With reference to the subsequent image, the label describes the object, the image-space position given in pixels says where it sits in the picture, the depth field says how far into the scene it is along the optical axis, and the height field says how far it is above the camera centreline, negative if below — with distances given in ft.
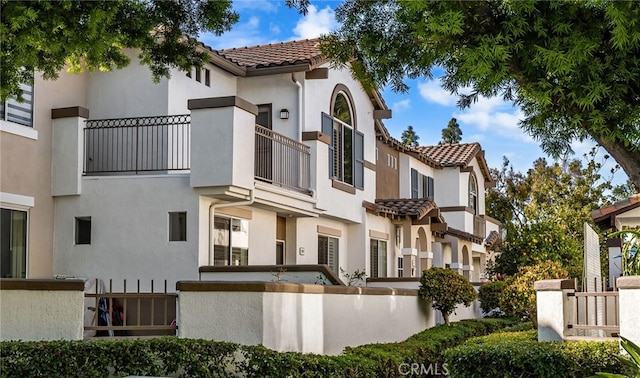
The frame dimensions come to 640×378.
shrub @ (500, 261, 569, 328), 80.28 -2.27
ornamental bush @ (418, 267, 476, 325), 76.43 -2.22
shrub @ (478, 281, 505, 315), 92.41 -3.33
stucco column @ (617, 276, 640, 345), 42.50 -2.11
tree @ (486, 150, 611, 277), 151.64 +13.44
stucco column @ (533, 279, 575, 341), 47.37 -2.41
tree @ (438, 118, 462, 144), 230.48 +34.38
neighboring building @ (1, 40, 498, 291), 58.85 +6.74
